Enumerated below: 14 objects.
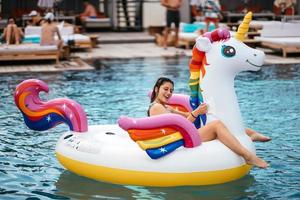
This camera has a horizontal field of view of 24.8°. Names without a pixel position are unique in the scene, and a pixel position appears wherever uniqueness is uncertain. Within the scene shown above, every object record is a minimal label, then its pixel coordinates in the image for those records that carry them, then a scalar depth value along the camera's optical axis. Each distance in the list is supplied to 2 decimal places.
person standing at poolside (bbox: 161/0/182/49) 19.77
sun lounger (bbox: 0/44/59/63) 15.98
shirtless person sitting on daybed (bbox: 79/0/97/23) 25.92
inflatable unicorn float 6.03
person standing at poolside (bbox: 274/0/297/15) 23.62
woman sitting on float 6.13
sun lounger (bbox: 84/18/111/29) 25.91
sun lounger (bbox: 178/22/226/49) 19.56
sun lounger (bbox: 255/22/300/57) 17.94
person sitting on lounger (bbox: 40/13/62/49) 15.91
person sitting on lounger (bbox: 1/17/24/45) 17.11
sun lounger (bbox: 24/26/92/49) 18.77
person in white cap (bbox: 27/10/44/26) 21.36
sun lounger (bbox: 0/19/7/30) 23.53
